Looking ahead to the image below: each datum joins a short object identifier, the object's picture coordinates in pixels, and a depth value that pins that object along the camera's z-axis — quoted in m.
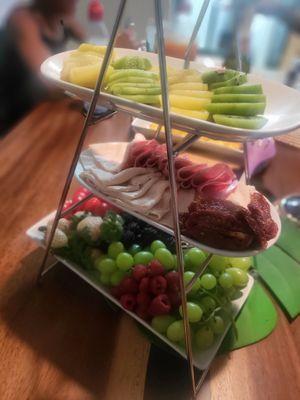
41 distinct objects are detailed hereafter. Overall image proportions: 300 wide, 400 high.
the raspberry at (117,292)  0.61
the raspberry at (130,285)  0.60
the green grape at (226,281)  0.61
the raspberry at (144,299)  0.59
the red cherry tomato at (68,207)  0.74
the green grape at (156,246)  0.65
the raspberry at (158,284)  0.58
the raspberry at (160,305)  0.57
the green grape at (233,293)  0.62
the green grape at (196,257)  0.64
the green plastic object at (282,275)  0.71
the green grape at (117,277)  0.62
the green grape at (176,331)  0.55
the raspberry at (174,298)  0.58
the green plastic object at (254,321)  0.63
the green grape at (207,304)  0.58
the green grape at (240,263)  0.66
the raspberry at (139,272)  0.59
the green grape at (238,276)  0.62
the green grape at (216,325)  0.57
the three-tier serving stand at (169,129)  0.38
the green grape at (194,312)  0.55
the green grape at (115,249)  0.65
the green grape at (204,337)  0.56
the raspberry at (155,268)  0.59
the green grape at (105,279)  0.64
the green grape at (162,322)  0.57
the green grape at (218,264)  0.64
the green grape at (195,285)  0.60
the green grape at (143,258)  0.62
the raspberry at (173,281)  0.58
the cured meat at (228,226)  0.46
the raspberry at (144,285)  0.58
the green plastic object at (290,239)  0.82
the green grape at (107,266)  0.63
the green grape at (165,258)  0.61
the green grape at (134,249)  0.66
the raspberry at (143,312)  0.59
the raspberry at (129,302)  0.60
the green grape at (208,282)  0.59
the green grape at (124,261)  0.62
